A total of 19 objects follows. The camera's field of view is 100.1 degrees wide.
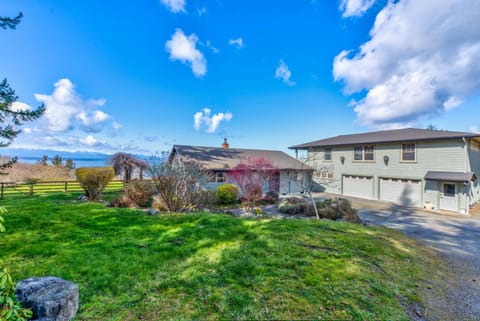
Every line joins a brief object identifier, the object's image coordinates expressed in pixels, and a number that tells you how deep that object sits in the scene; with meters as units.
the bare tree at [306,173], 18.44
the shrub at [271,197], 14.62
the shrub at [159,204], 10.08
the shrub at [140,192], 11.55
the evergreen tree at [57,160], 33.55
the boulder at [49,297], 2.38
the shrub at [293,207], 11.49
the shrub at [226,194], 13.92
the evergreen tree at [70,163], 34.19
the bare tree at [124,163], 17.89
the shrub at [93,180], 12.87
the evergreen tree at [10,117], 6.07
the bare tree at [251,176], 12.28
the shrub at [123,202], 11.12
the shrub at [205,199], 10.65
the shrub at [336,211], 10.20
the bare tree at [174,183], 9.52
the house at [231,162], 15.74
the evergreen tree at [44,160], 31.27
